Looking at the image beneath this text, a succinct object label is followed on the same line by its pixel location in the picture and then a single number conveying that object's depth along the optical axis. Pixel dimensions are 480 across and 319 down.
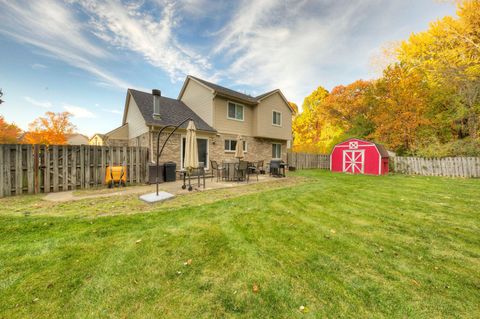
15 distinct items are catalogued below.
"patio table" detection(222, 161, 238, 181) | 9.61
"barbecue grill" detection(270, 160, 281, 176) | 11.57
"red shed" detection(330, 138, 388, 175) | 13.47
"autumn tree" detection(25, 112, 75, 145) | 28.61
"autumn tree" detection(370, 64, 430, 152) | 16.02
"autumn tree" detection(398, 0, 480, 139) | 11.50
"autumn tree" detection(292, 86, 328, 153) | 31.38
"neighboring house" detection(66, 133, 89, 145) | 43.03
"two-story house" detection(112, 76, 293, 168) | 10.87
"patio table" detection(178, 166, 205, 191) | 10.93
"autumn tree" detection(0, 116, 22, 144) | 24.76
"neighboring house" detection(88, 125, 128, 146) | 13.71
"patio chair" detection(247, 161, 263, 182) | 13.44
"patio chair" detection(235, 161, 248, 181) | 9.30
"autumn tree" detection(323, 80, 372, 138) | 22.17
